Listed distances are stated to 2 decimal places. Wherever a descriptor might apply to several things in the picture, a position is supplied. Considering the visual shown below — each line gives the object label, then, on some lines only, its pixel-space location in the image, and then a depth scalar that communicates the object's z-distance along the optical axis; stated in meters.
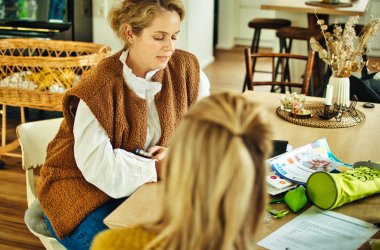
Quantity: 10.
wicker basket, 3.02
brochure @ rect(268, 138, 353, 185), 1.73
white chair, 1.96
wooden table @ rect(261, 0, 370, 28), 4.31
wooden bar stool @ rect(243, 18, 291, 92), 4.99
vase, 2.35
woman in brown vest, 1.79
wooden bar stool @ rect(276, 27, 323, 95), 4.42
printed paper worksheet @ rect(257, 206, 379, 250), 1.38
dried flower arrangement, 2.26
